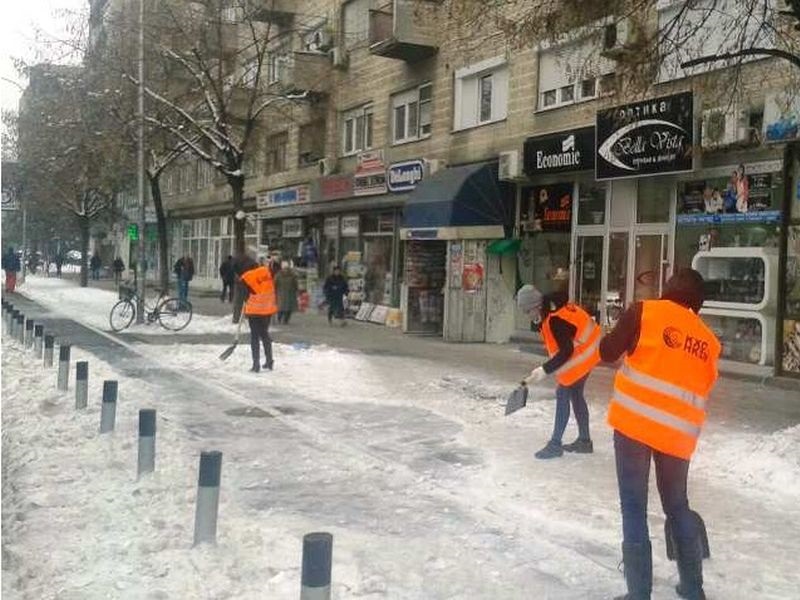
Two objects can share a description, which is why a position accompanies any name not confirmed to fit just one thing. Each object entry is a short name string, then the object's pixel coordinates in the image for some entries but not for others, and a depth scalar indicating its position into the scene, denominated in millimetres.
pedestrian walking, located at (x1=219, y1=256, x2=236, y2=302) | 28808
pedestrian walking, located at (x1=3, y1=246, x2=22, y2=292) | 31647
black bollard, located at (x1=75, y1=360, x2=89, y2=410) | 9391
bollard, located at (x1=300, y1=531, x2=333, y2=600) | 3479
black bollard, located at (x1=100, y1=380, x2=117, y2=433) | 8047
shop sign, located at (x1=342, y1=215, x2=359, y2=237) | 25739
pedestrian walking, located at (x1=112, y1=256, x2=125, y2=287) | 43862
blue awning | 18609
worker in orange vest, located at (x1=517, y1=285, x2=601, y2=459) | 7148
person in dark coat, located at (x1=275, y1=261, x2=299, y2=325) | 22078
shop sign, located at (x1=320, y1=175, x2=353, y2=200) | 25073
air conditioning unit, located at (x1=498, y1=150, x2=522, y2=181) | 18031
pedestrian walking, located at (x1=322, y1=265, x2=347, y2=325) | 22609
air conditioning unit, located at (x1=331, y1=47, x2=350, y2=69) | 26094
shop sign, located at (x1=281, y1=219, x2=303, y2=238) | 29297
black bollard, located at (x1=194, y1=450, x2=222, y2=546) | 5203
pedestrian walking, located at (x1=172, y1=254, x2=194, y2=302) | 29750
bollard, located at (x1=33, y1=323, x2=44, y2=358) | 13690
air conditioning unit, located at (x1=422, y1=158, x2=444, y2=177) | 20891
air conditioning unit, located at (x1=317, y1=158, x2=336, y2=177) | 27000
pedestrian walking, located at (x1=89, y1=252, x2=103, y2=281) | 52281
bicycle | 19562
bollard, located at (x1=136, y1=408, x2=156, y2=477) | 6719
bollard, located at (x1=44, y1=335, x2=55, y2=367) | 12547
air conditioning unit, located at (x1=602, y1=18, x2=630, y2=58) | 12367
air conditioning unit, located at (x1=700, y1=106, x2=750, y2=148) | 13180
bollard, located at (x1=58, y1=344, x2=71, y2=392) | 10555
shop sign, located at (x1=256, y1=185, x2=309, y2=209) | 28281
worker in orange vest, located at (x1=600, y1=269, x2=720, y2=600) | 4367
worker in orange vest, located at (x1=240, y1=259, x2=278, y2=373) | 12953
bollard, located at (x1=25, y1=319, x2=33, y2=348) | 15008
